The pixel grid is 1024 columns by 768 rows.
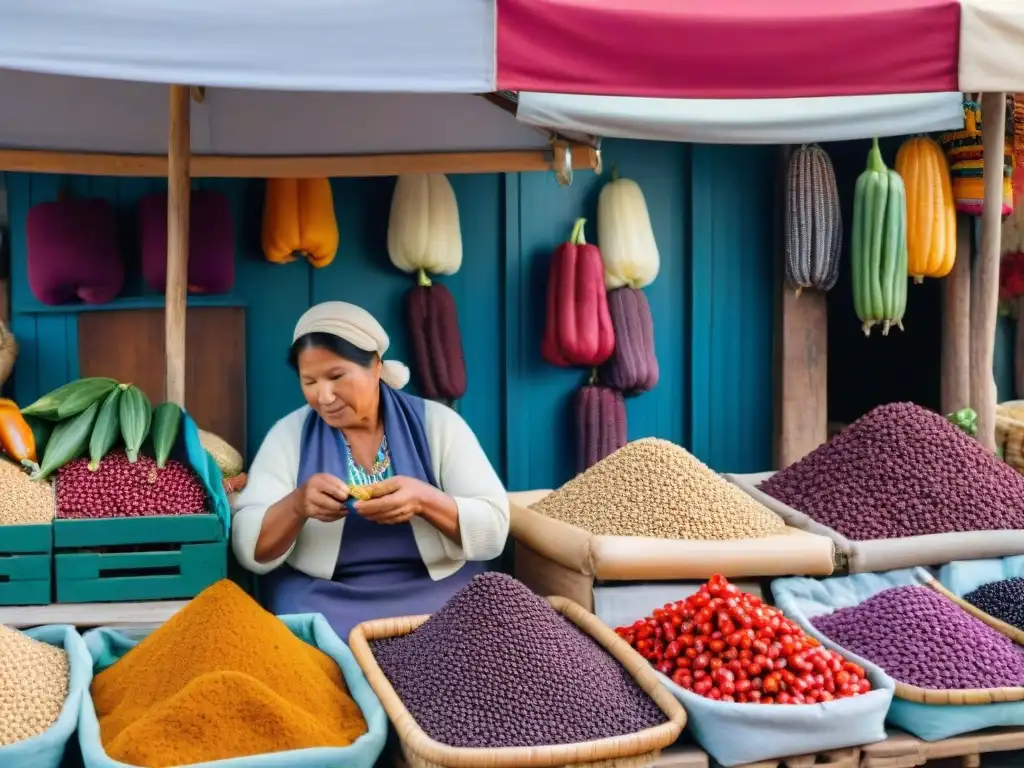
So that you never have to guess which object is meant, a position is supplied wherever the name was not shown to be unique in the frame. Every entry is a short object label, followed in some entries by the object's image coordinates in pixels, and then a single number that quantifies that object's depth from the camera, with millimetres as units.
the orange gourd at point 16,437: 2541
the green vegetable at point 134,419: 2520
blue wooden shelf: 3914
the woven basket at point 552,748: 1768
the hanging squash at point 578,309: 4266
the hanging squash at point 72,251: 3689
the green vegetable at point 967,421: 3314
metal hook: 3465
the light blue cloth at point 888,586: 2061
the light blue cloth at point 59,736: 1701
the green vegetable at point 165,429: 2521
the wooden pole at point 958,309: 4645
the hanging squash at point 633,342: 4355
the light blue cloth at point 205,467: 2477
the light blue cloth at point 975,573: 2656
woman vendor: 2549
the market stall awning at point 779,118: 3150
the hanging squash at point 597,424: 4406
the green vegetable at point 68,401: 2607
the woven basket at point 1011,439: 3775
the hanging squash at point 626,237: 4375
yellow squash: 4406
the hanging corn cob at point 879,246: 4297
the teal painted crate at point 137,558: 2385
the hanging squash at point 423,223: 4129
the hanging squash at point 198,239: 3795
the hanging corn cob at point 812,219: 4469
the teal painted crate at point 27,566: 2348
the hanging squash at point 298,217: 3992
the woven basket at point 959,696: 2039
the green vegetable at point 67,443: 2500
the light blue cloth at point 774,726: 1932
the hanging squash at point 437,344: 4176
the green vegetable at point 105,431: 2500
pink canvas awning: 2104
